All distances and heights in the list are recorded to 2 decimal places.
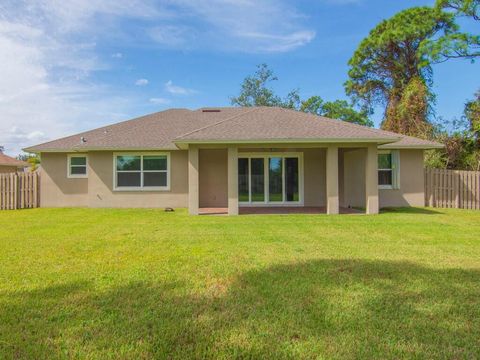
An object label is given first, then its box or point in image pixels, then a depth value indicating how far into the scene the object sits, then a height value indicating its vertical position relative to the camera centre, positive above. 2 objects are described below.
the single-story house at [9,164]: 27.72 +1.38
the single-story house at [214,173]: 15.30 +0.32
